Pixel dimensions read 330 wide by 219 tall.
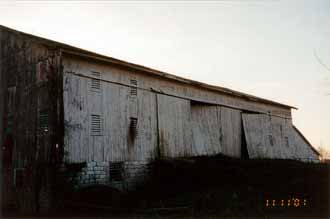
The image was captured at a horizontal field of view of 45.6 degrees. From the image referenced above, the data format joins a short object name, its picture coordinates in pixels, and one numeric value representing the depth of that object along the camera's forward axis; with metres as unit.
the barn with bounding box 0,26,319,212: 16.77
